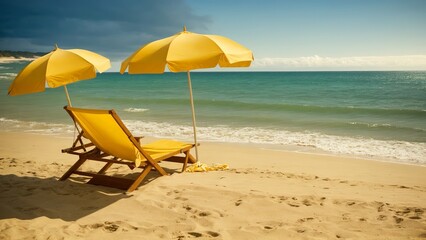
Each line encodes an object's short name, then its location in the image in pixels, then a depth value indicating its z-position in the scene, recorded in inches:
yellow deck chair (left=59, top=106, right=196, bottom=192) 171.9
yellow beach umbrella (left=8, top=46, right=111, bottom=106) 176.9
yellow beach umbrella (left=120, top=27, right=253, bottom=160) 177.0
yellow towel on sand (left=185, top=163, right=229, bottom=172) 224.8
